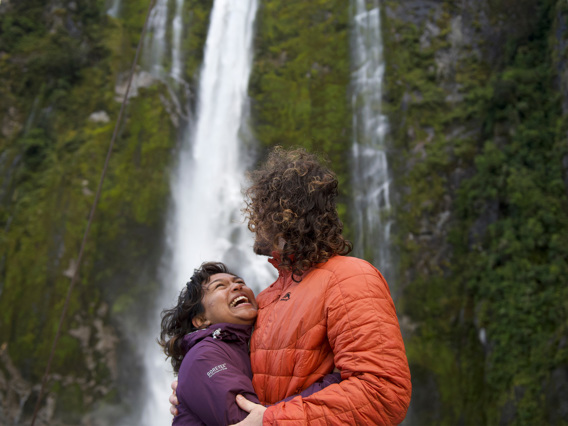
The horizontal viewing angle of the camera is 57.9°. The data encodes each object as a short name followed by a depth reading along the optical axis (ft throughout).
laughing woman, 5.25
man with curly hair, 4.85
